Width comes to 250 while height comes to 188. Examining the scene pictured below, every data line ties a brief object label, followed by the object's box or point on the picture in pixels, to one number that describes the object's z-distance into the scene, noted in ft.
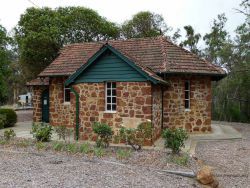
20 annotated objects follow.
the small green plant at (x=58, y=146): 39.78
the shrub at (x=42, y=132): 45.29
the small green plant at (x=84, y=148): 37.96
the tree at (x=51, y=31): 94.07
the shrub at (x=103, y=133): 41.29
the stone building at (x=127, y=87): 47.19
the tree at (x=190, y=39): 128.36
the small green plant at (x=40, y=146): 40.57
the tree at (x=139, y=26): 121.90
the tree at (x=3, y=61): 71.83
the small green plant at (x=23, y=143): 42.68
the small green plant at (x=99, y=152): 36.80
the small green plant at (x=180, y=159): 33.85
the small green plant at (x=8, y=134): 46.96
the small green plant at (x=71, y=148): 38.59
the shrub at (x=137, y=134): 41.68
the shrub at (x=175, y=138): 37.16
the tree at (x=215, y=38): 112.53
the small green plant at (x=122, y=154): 36.24
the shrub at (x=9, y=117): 70.23
